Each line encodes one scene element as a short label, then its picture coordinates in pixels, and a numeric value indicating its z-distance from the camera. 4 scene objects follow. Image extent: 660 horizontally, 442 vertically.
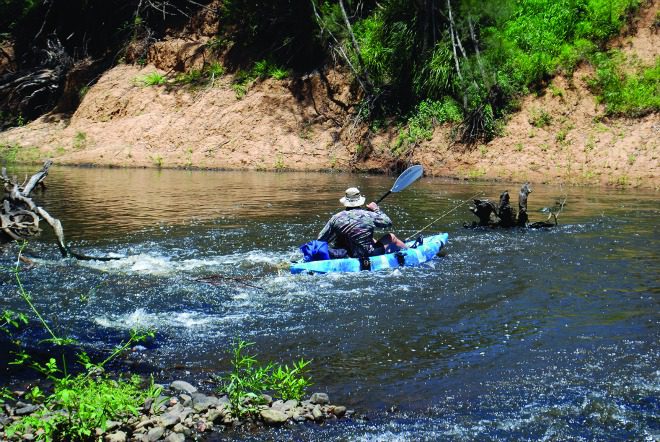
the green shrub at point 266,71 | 27.77
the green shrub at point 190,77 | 29.57
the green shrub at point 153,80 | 29.98
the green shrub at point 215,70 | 29.38
